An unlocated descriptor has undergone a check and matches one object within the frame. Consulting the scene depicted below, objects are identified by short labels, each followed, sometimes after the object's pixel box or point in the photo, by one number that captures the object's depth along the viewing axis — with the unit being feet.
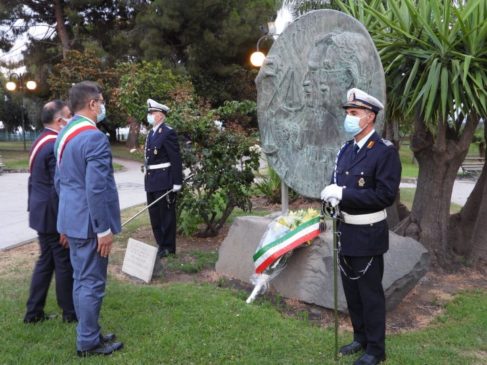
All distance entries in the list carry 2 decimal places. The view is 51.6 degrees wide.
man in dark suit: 13.41
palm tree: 15.53
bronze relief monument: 15.26
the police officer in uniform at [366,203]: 10.57
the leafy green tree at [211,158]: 22.31
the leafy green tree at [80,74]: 69.14
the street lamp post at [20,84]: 71.77
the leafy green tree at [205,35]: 74.43
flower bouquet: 14.60
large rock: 14.55
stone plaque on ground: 17.43
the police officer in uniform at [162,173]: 20.18
